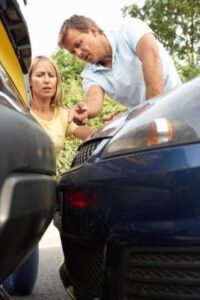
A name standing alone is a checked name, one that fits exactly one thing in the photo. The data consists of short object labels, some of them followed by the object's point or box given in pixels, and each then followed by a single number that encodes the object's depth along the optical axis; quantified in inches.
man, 87.7
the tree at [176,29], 548.7
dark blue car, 46.2
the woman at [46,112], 91.5
